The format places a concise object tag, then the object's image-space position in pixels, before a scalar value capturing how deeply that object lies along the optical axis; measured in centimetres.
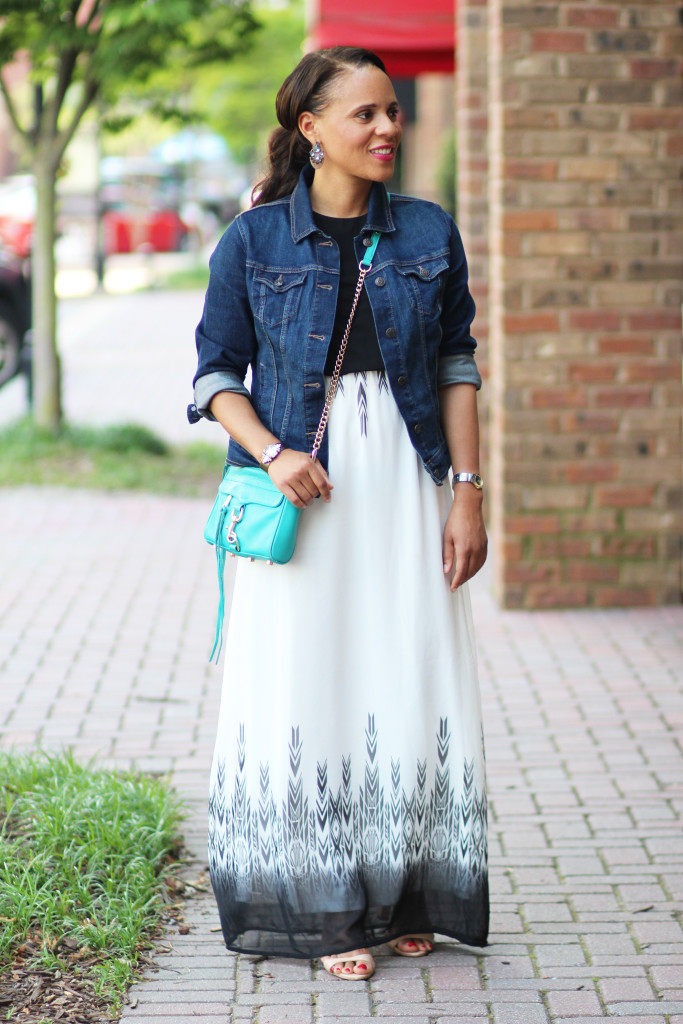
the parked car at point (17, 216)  2414
